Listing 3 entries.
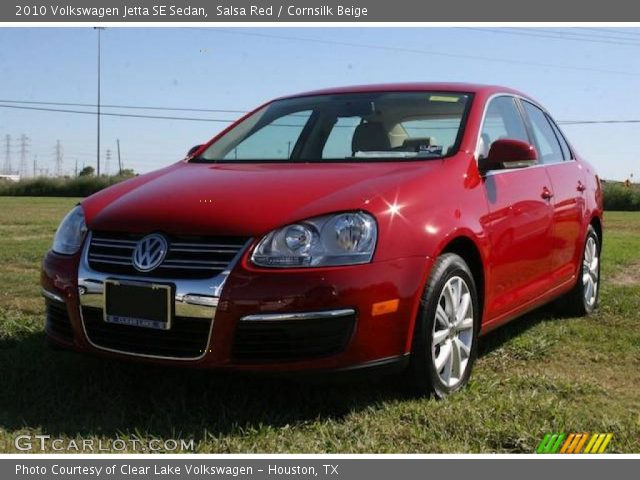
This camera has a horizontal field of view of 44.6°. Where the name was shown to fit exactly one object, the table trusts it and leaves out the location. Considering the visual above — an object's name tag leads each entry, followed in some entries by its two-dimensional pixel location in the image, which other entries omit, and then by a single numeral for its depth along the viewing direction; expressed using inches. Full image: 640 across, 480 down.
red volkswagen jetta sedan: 125.6
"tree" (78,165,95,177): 2147.9
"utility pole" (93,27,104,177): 2246.8
